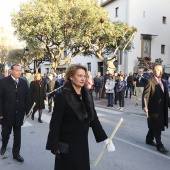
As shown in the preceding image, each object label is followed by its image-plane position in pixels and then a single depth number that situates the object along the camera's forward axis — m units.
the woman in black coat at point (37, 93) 9.19
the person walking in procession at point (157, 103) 5.75
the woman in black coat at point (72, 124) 2.99
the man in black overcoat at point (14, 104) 4.94
